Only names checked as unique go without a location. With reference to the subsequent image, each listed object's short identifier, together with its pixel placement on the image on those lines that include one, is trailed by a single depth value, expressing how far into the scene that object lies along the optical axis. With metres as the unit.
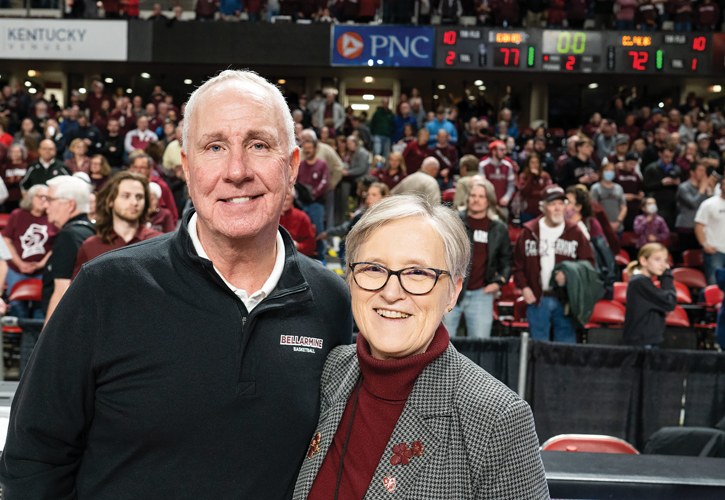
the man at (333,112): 14.52
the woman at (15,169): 10.18
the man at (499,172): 10.09
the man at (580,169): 10.59
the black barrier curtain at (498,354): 5.21
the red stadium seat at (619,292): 7.64
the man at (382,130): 14.16
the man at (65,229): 4.35
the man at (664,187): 11.17
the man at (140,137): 11.77
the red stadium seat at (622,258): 9.20
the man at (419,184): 7.15
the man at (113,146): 11.83
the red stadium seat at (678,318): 7.18
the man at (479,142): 12.41
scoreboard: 15.70
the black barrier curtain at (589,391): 5.04
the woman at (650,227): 9.98
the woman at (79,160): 9.91
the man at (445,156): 11.23
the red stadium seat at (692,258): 10.02
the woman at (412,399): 1.48
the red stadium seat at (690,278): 8.86
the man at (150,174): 7.45
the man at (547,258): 6.41
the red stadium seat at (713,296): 7.73
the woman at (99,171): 9.09
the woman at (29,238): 6.51
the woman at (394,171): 10.02
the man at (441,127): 12.92
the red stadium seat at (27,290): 6.23
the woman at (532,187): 9.77
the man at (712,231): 8.79
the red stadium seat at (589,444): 3.17
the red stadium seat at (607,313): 7.09
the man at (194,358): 1.53
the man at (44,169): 8.96
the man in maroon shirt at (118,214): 4.35
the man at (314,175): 9.55
